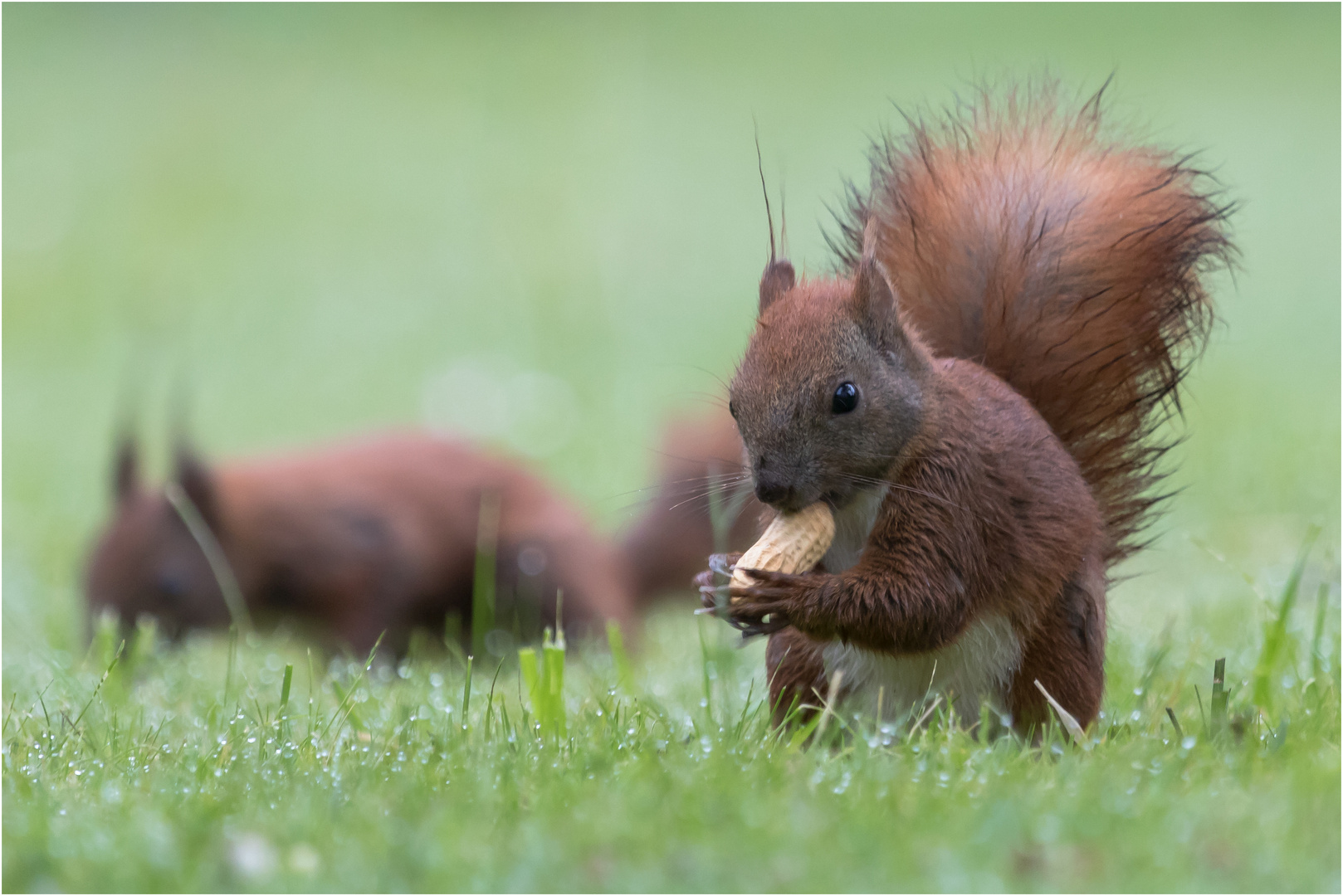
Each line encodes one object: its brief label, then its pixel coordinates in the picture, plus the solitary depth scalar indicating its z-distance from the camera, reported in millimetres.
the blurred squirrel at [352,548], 9680
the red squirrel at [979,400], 4652
